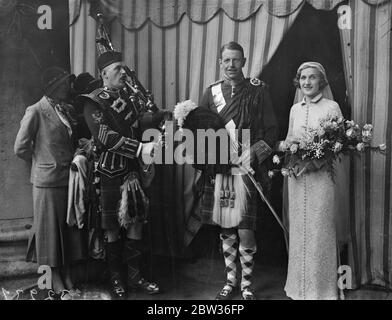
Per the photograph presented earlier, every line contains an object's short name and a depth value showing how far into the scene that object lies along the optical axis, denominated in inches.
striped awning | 182.7
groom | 177.9
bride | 170.9
